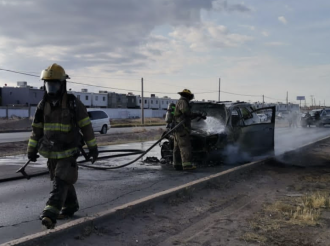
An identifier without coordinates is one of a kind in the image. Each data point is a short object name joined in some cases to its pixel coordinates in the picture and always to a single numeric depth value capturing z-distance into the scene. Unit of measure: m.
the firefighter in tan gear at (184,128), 8.72
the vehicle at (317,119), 32.25
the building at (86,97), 67.69
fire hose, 5.06
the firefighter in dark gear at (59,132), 4.55
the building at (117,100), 76.81
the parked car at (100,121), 23.75
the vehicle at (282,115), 38.84
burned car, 9.59
